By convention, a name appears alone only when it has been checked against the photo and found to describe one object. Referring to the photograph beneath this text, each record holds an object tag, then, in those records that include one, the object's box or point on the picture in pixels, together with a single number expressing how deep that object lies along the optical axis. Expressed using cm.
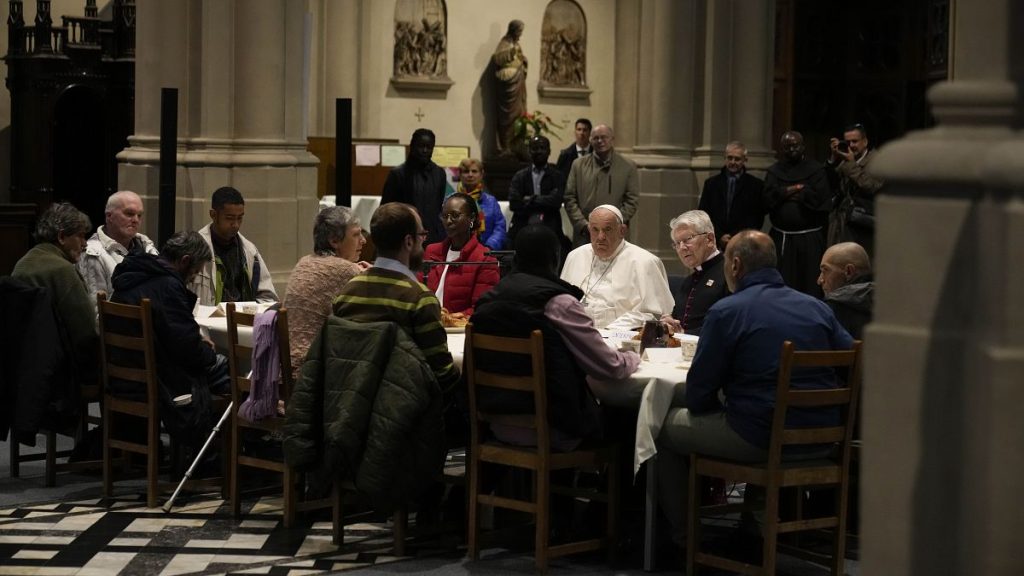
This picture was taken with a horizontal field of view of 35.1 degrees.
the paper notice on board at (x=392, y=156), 1391
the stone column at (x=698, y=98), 1323
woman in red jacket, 767
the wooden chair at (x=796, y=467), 550
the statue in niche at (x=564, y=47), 1581
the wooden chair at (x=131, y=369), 675
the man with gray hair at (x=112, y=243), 786
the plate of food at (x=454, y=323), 702
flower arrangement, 1520
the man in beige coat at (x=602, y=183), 1118
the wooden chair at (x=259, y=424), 644
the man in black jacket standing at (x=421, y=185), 1051
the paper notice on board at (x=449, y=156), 1445
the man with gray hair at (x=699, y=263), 733
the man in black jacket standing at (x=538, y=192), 1118
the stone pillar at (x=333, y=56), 1473
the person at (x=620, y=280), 757
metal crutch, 675
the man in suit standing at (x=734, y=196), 1119
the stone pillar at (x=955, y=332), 299
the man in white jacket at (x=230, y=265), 791
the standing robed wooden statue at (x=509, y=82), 1525
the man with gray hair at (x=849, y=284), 635
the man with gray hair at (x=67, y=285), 728
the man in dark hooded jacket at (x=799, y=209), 1087
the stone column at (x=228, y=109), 1038
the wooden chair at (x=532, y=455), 579
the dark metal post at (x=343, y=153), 838
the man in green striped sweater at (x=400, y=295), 597
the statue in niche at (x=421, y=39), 1522
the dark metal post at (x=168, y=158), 854
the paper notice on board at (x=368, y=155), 1369
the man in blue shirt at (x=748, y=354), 559
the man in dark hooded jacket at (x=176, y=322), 681
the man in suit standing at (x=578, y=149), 1223
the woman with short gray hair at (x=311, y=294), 650
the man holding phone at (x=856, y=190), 1027
